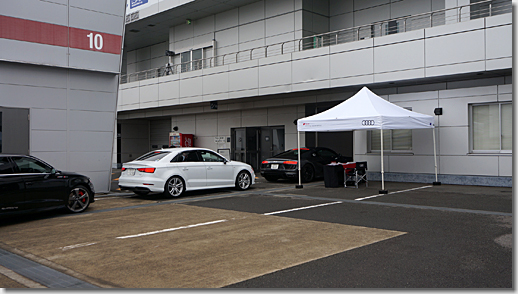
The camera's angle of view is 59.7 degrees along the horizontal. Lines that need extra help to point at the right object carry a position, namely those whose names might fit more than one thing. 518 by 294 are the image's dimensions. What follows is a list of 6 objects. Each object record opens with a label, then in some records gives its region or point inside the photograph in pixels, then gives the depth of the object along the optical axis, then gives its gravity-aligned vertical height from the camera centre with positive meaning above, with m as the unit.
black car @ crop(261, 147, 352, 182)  17.41 -0.52
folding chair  15.32 -0.75
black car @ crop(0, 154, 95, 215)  9.03 -0.75
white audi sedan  12.71 -0.62
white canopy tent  13.67 +1.04
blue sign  27.20 +9.08
